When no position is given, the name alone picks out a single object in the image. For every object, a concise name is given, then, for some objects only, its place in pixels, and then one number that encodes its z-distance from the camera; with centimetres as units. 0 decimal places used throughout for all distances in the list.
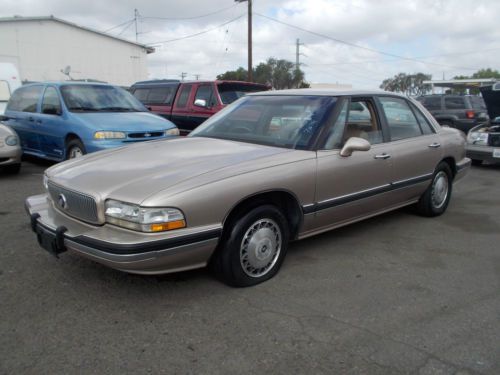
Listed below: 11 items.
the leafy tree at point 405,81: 6712
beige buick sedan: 285
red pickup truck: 939
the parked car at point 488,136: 885
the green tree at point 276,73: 5317
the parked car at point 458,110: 1288
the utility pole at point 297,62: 5646
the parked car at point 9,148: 730
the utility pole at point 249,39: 2341
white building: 2942
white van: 1241
